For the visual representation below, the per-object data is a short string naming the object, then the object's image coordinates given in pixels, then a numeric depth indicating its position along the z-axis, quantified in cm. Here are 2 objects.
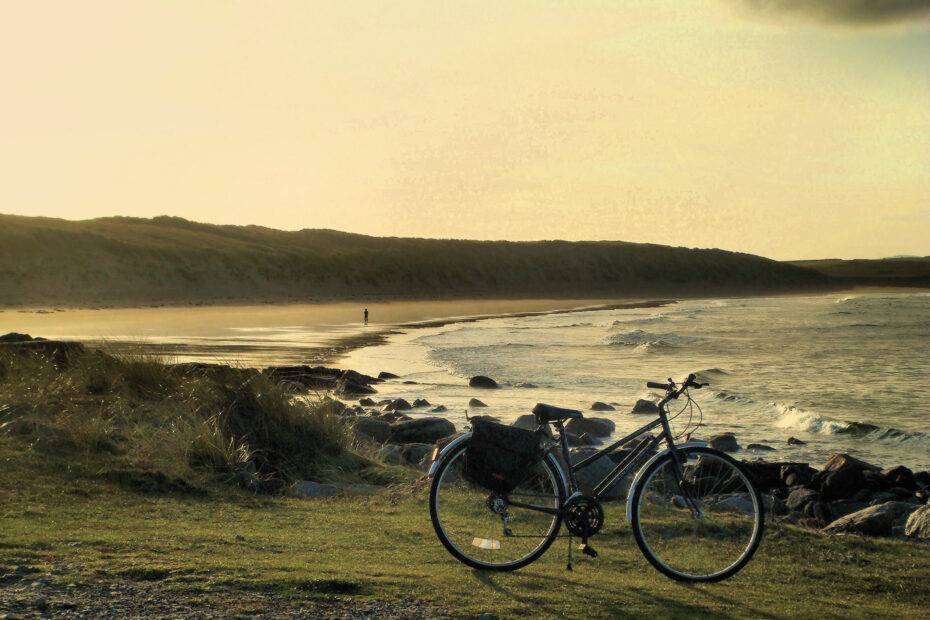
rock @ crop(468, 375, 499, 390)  2380
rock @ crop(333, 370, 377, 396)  2253
